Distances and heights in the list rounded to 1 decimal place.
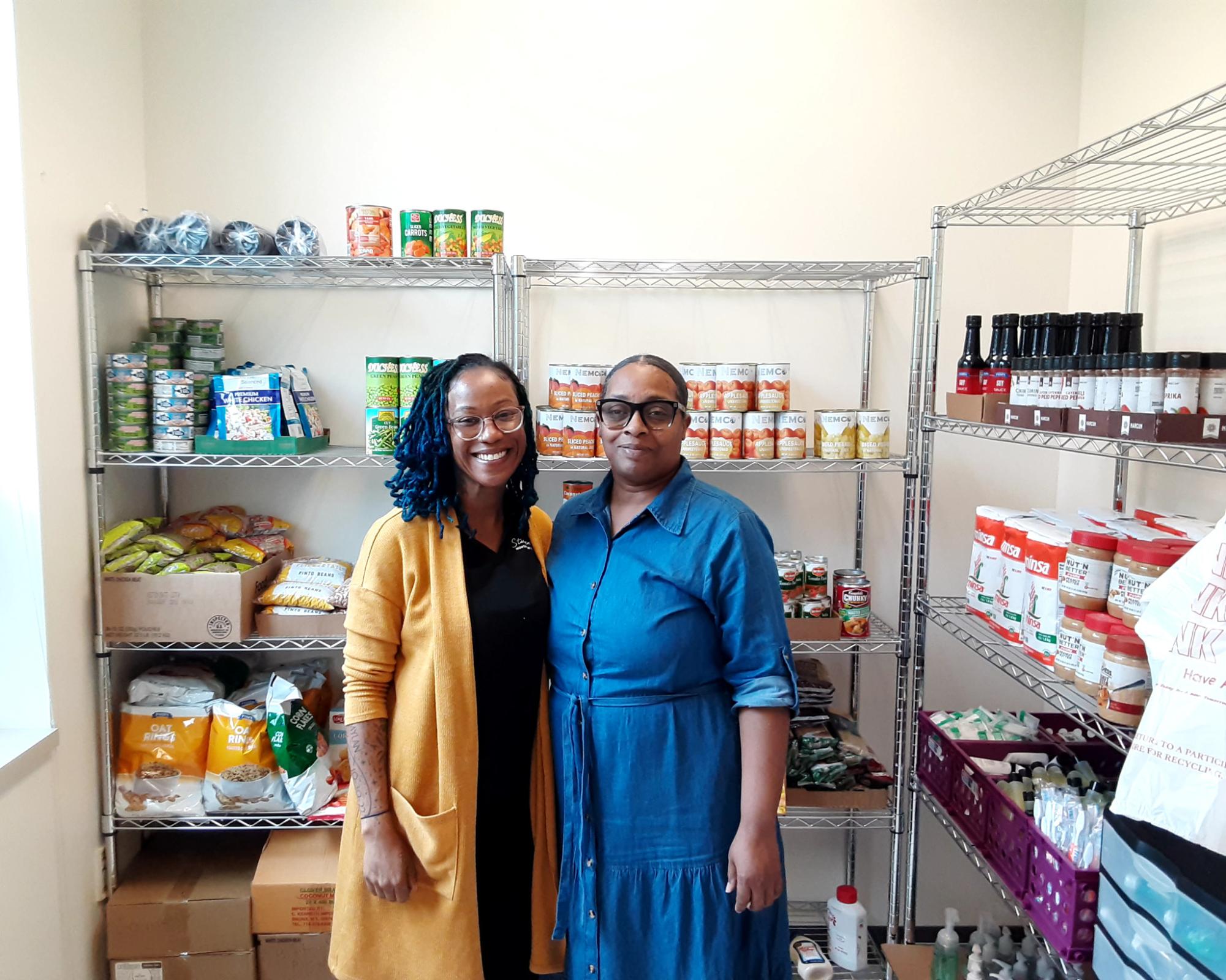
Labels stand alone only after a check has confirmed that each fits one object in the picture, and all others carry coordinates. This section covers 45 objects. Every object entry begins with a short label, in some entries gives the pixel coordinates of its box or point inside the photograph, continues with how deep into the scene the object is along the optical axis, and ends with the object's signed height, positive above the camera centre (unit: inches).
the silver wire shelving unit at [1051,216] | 77.6 +18.8
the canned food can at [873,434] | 92.4 -4.4
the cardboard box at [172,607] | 90.4 -22.7
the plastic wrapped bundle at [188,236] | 90.0 +14.9
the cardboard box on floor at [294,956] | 91.2 -58.4
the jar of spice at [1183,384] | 57.1 +0.6
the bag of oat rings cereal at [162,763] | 92.8 -39.6
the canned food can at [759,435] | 91.6 -4.7
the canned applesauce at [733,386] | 92.0 +0.3
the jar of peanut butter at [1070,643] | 65.8 -18.7
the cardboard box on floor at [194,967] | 90.8 -59.4
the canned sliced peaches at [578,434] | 91.0 -4.7
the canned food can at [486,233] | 90.5 +15.6
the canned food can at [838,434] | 92.6 -4.5
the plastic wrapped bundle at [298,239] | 92.1 +15.1
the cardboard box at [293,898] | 90.7 -52.1
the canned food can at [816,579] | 95.1 -20.1
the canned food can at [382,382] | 90.5 +0.4
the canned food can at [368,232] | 90.0 +15.6
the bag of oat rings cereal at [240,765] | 91.4 -39.1
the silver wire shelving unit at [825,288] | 92.4 +8.0
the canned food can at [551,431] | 91.4 -4.4
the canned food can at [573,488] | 90.6 -10.2
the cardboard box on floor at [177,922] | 90.7 -54.7
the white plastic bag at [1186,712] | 47.2 -17.4
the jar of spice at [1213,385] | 56.2 +0.6
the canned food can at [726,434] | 91.2 -4.5
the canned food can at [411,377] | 90.7 +1.0
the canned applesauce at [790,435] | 92.0 -4.6
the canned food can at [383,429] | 90.9 -4.4
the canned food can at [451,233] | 91.0 +15.7
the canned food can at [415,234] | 91.4 +15.6
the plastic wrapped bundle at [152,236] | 89.9 +14.8
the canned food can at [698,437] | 91.4 -4.9
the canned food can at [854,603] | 95.3 -22.8
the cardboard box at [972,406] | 81.7 -1.3
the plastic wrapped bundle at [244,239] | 90.9 +14.8
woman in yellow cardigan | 62.9 -24.0
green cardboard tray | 91.4 -6.4
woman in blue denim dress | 59.9 -23.2
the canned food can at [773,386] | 92.7 +0.4
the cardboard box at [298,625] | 93.0 -25.0
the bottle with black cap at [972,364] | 88.1 +2.7
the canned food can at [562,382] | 91.4 +0.6
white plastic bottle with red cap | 100.7 -60.9
